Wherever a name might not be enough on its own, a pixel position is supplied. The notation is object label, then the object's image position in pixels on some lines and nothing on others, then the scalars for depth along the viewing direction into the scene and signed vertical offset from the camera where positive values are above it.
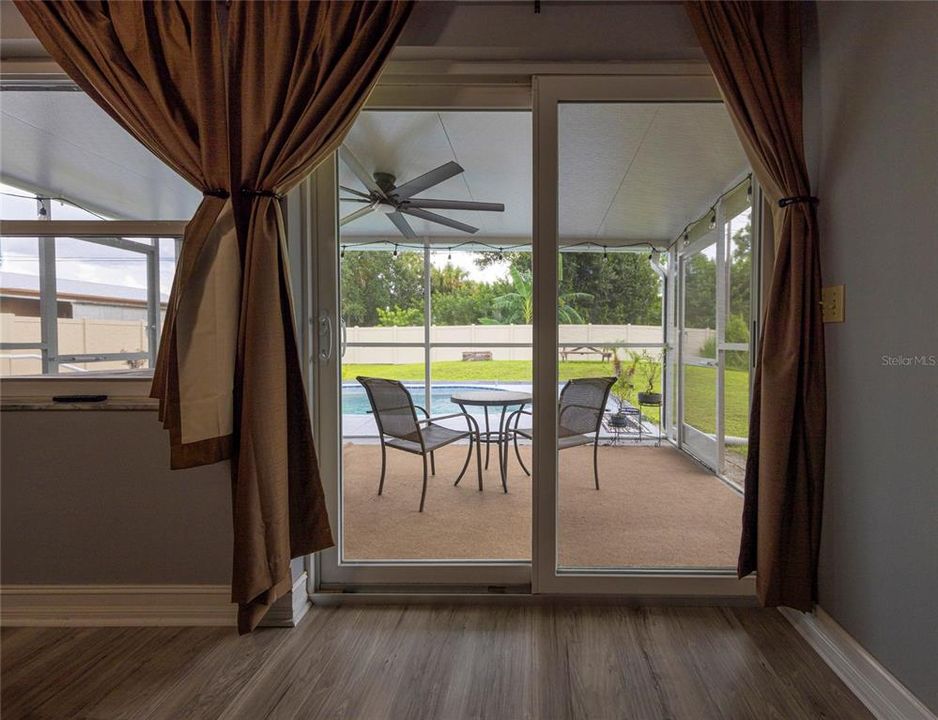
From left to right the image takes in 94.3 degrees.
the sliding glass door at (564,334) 1.82 +0.04
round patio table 2.75 -0.38
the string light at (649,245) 1.92 +0.56
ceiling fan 2.48 +0.92
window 1.74 +0.46
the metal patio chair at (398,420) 2.50 -0.46
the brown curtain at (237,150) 1.47 +0.68
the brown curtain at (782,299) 1.54 +0.16
